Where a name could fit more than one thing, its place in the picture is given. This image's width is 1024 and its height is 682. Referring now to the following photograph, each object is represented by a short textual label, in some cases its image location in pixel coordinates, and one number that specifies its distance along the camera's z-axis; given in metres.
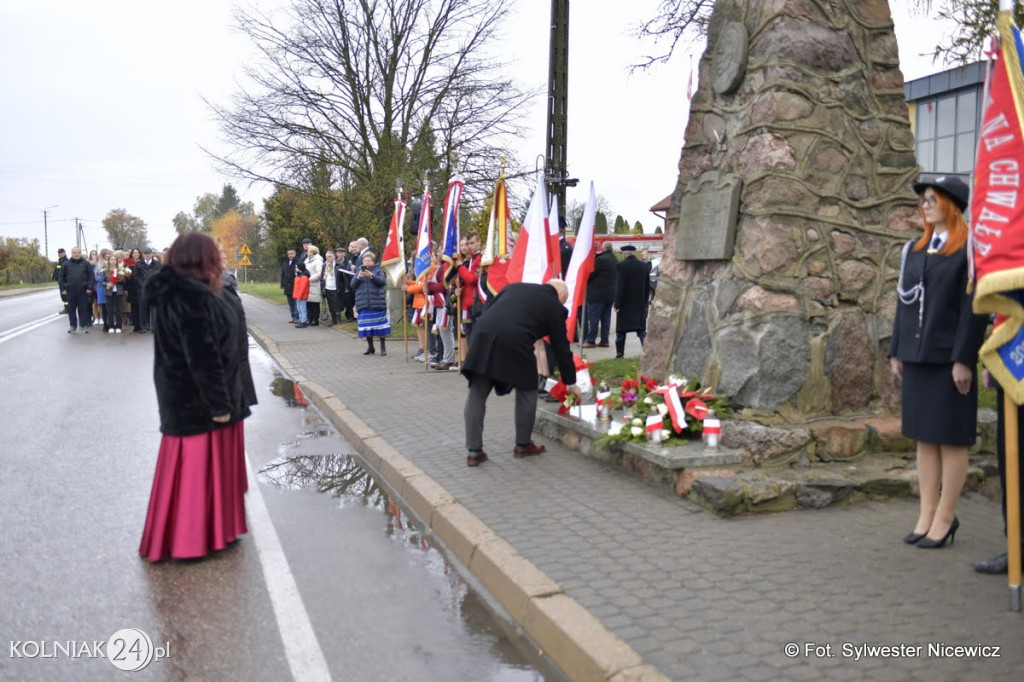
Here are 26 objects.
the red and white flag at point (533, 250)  9.85
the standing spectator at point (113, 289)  21.94
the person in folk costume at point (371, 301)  16.19
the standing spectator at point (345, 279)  22.50
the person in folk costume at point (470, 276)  12.85
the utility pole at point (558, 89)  15.47
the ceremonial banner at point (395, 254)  15.61
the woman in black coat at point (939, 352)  4.98
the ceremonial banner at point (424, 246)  14.48
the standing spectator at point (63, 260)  22.77
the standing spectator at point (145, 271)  22.17
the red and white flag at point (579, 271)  9.65
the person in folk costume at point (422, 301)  14.38
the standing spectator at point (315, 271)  23.27
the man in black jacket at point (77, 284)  22.03
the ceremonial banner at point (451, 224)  13.26
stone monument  6.90
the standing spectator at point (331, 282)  23.25
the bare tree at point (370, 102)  26.61
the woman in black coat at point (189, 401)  5.32
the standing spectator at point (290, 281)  25.23
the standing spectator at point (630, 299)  15.07
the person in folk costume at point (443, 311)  13.62
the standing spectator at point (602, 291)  16.36
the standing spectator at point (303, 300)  23.50
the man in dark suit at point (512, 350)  7.40
